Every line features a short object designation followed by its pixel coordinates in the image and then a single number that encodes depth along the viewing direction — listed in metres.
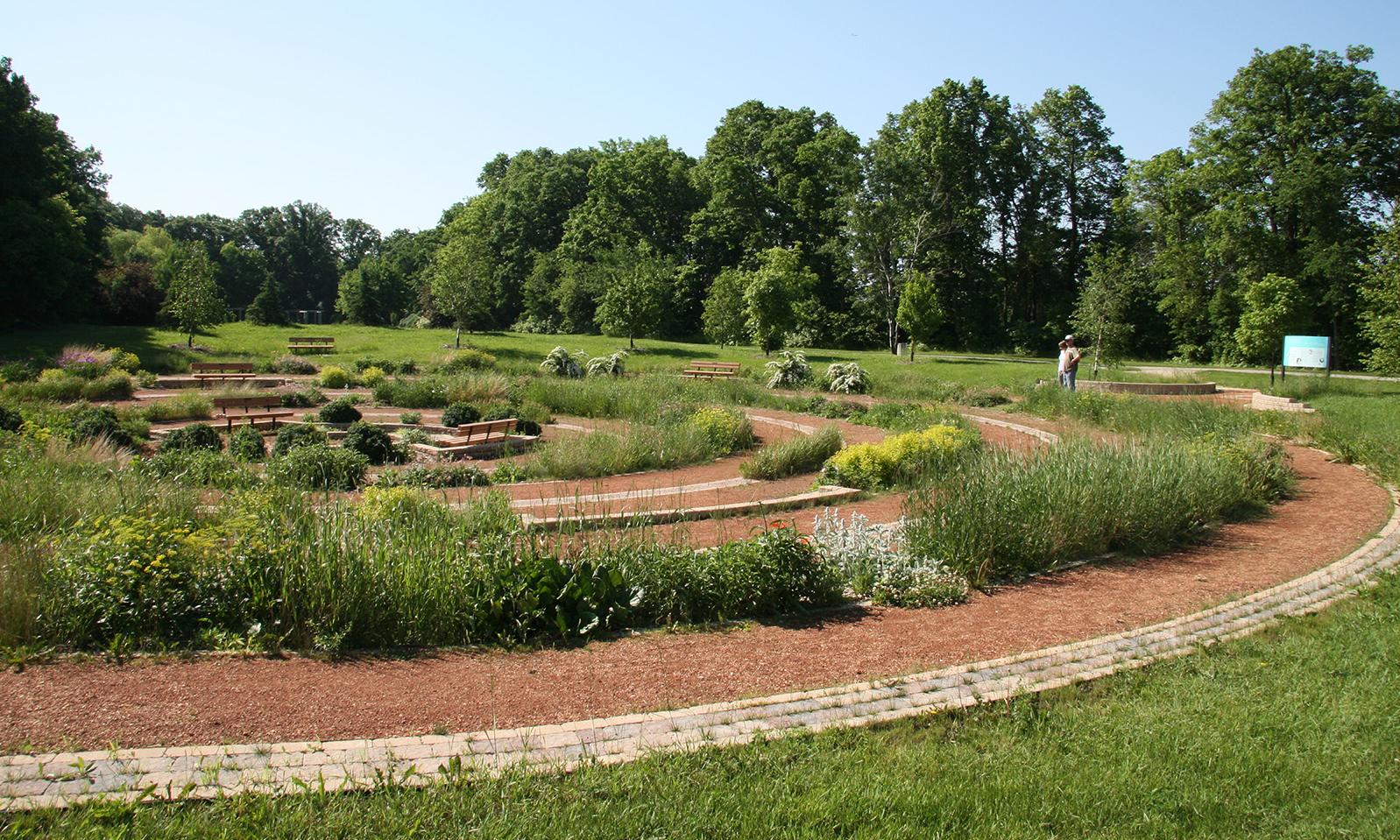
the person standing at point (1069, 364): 21.75
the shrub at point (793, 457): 13.30
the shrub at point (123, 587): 5.56
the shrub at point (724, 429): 15.63
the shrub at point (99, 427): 13.63
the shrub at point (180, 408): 17.88
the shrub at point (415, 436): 15.66
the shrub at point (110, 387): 21.09
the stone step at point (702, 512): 8.00
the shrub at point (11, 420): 14.48
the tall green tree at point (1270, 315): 27.53
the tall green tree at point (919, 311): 37.91
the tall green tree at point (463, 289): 39.84
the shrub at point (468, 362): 27.58
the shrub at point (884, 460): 12.22
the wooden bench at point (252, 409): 16.98
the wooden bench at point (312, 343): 36.66
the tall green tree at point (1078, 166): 54.03
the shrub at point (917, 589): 7.12
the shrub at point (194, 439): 13.03
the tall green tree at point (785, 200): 55.25
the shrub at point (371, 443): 13.76
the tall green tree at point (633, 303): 40.06
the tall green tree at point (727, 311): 41.53
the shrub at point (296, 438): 13.12
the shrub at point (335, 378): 25.70
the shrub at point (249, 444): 12.94
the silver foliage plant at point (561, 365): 27.69
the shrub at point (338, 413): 16.80
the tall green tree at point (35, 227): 33.81
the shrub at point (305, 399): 21.48
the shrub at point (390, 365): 27.95
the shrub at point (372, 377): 24.46
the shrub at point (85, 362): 22.70
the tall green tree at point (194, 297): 34.50
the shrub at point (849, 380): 25.92
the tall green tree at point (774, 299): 37.38
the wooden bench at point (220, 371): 25.20
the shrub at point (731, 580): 6.55
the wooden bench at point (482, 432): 14.94
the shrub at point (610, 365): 28.50
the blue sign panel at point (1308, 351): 25.17
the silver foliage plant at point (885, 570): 7.18
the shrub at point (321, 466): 10.28
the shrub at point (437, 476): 11.25
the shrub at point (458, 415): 17.23
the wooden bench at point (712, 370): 29.15
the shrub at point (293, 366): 28.94
